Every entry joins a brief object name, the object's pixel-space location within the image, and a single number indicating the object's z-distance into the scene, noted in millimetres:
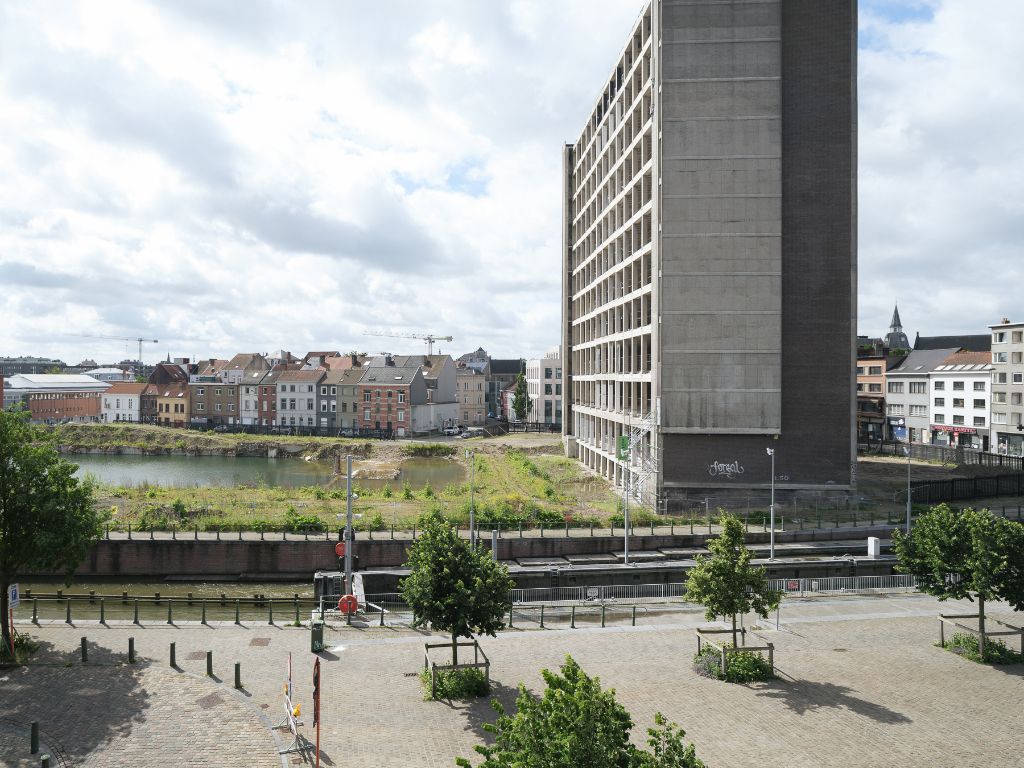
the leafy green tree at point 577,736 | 8023
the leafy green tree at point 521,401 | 117000
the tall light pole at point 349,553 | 26319
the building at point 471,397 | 123750
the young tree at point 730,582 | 19422
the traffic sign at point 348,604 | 24312
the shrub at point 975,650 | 20453
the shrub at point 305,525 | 38188
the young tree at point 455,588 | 17406
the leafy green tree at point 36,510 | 19906
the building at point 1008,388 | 72750
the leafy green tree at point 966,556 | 19516
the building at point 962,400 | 79312
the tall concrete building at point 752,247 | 44625
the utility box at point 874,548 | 34688
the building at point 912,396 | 88875
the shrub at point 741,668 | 18953
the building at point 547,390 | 118188
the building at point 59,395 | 130250
